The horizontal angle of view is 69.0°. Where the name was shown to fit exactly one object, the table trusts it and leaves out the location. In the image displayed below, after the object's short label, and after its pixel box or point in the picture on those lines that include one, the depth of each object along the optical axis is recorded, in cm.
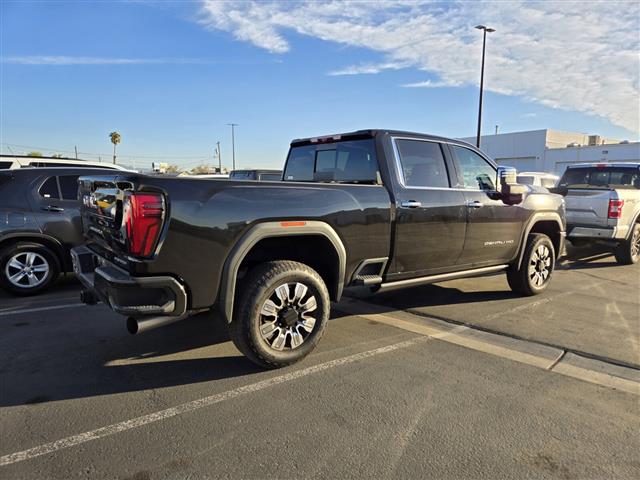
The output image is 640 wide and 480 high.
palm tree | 6744
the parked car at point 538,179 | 1461
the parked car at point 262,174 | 1335
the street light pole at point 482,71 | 2337
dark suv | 591
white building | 3953
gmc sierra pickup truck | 314
